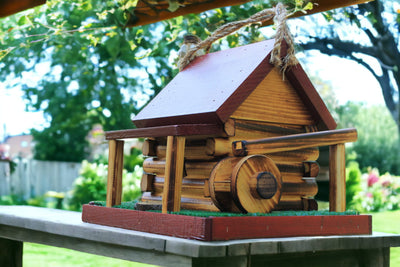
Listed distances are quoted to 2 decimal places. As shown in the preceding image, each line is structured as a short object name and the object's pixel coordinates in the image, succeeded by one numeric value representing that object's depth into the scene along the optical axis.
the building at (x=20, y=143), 19.76
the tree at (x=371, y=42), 3.94
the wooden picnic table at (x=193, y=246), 1.39
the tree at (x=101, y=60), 3.43
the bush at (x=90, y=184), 6.25
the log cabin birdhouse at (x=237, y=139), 1.66
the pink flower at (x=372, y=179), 7.41
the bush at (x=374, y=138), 13.86
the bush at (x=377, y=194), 6.42
